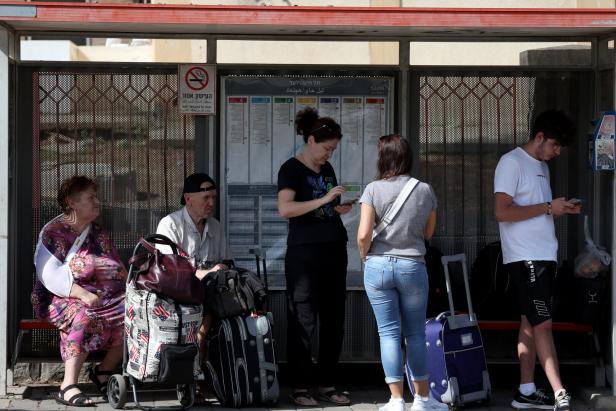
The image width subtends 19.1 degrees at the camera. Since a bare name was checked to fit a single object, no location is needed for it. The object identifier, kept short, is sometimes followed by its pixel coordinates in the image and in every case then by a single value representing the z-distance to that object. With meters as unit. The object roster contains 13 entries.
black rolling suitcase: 10.60
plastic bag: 11.35
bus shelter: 11.78
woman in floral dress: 10.87
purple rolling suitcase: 10.75
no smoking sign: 11.86
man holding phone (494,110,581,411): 10.66
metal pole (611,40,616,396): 11.02
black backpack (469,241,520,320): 11.77
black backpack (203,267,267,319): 10.65
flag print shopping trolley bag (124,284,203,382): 10.24
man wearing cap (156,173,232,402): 10.99
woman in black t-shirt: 10.64
